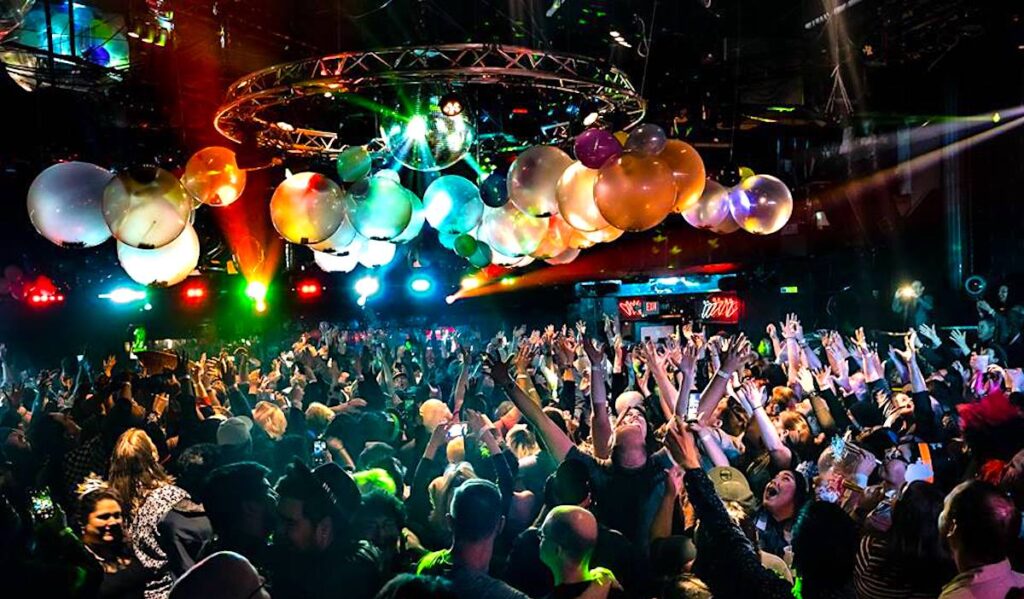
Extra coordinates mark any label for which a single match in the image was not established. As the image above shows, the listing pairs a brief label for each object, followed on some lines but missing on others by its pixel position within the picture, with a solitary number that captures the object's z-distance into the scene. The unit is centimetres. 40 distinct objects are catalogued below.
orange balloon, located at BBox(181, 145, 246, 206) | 423
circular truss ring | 374
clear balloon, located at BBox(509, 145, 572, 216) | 415
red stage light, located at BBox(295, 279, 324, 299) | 1282
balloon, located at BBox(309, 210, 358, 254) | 477
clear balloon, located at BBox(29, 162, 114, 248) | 366
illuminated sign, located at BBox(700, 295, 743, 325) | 1588
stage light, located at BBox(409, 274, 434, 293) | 1222
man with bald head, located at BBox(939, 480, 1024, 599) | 210
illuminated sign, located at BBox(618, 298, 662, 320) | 1773
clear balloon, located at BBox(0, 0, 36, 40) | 277
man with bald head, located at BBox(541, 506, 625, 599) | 225
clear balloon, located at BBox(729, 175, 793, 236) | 464
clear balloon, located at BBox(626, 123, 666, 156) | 364
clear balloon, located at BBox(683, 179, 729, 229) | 482
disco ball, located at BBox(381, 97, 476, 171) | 426
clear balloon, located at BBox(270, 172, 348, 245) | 409
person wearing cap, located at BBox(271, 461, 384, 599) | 238
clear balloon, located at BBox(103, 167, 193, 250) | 354
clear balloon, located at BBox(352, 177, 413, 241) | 431
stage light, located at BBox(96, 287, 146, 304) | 1279
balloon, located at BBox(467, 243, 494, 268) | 543
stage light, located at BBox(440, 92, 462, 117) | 413
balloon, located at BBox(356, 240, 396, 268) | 570
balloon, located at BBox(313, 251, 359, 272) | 570
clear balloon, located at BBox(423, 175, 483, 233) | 496
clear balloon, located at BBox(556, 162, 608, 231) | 386
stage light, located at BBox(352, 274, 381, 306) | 1424
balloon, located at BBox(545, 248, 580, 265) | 575
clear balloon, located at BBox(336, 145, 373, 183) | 456
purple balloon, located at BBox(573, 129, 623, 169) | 376
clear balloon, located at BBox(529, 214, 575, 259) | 507
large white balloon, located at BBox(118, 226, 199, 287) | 439
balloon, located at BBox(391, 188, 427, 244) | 480
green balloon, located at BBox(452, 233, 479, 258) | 525
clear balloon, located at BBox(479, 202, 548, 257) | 487
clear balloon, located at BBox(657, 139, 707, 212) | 385
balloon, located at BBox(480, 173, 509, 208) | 468
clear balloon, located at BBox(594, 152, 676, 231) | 356
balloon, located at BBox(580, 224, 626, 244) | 452
